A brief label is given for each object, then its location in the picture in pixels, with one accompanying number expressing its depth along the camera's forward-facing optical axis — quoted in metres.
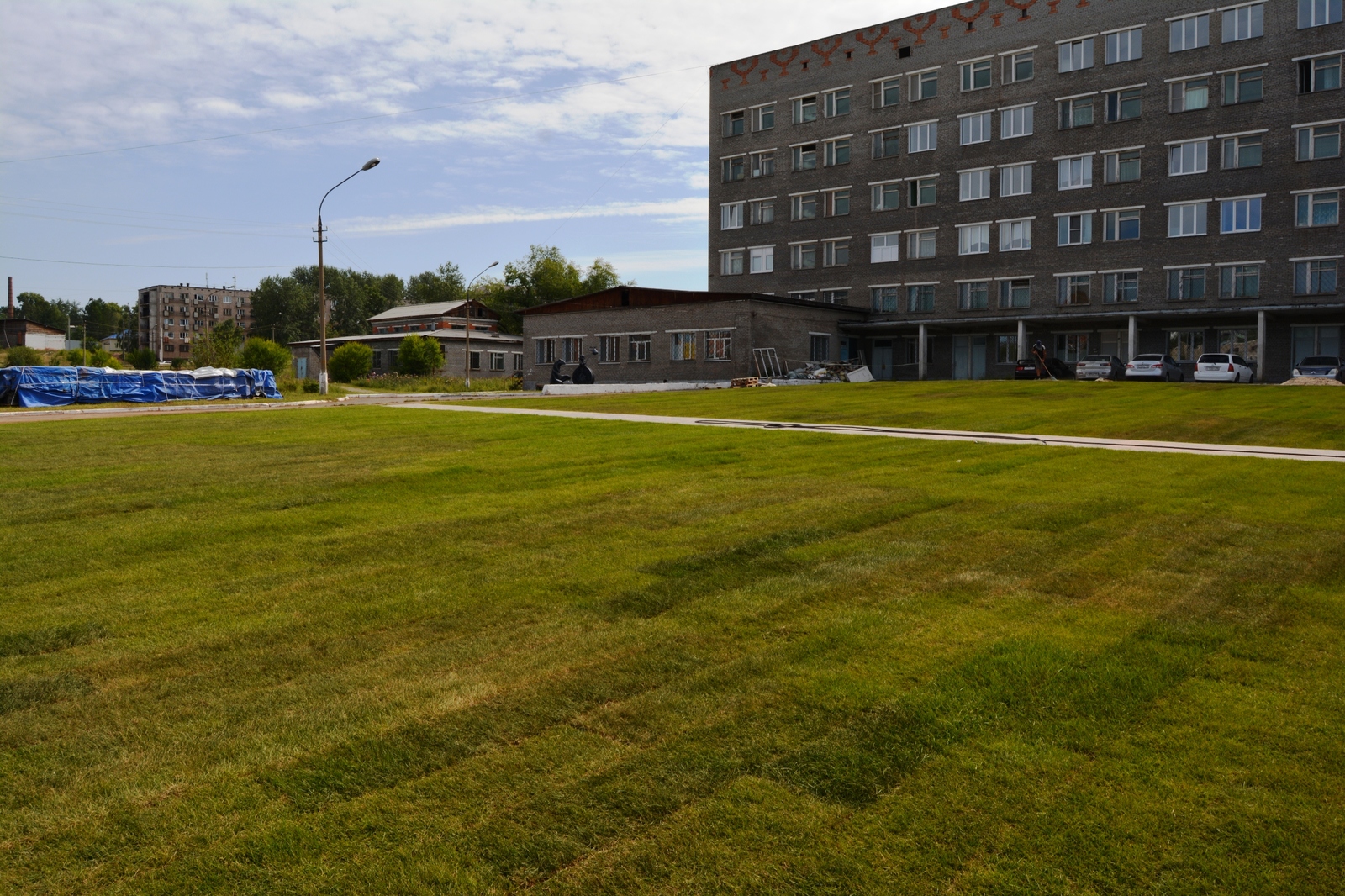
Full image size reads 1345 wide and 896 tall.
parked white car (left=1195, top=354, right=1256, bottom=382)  44.97
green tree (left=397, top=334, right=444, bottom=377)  73.75
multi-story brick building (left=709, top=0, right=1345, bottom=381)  51.06
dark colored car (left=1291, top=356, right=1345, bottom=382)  43.31
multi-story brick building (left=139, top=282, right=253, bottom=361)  187.50
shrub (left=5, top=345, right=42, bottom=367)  98.81
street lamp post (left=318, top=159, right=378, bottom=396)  48.34
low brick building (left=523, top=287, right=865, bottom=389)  53.19
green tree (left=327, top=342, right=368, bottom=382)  73.06
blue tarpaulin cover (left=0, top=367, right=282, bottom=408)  41.38
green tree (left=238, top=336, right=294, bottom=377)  75.44
